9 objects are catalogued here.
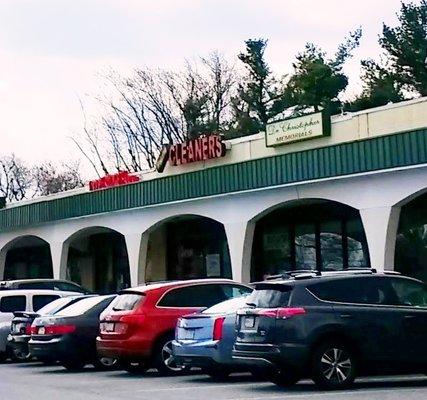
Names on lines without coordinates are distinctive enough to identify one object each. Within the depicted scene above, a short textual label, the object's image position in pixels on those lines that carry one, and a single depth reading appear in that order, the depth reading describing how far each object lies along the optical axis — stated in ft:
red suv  57.77
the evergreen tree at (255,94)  192.24
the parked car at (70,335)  63.98
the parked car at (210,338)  51.80
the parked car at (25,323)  69.10
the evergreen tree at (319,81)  179.22
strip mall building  73.56
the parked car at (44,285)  86.43
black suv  46.32
